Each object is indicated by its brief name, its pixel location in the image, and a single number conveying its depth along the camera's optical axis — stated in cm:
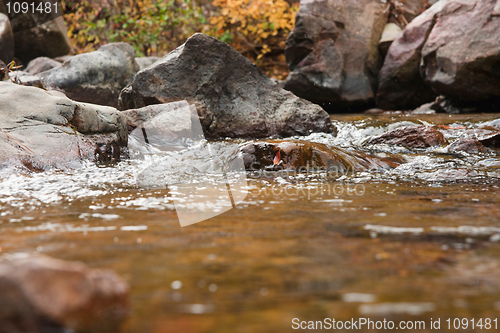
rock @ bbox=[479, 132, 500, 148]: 537
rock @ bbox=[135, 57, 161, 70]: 1089
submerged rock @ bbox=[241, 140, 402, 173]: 425
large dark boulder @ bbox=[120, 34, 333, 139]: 688
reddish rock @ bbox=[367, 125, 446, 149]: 558
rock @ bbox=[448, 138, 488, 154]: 509
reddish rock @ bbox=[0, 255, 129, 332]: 107
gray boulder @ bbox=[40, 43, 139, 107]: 872
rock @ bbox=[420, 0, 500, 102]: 799
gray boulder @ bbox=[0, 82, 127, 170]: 417
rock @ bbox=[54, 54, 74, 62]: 1158
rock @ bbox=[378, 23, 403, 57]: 1037
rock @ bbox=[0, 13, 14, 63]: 920
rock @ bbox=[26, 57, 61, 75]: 1011
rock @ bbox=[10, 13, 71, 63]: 1119
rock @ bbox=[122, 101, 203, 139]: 634
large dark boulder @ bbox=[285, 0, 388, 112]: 984
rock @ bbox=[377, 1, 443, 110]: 947
